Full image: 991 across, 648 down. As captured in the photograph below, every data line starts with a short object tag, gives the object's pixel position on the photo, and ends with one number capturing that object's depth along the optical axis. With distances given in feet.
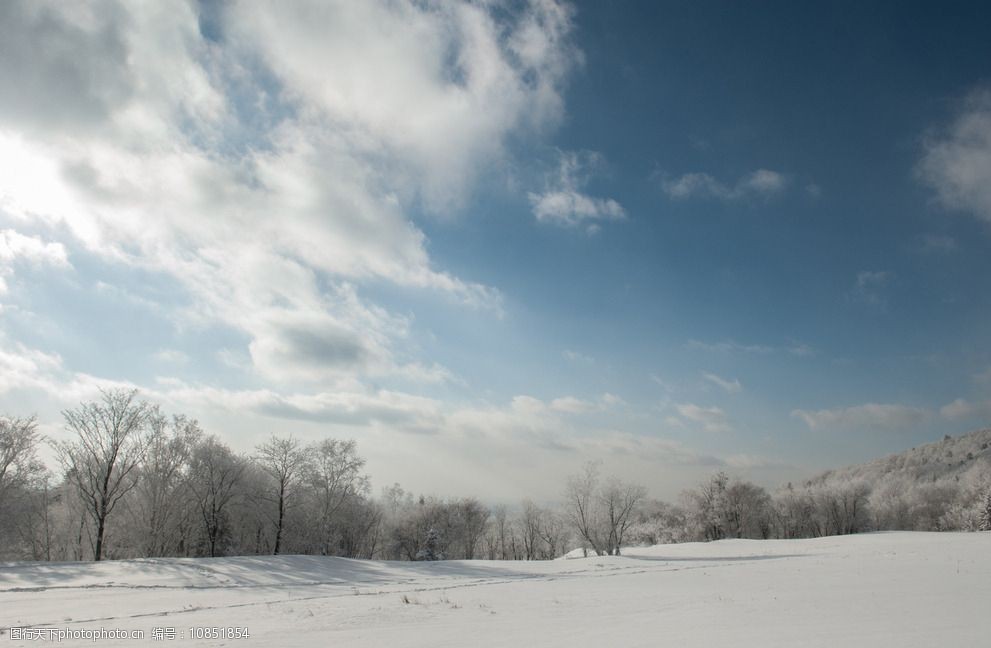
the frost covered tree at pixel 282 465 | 151.53
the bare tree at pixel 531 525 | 278.46
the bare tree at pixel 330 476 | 162.81
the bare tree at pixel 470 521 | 246.04
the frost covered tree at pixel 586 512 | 184.75
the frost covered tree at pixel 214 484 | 149.38
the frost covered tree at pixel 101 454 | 107.96
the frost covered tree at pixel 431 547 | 209.67
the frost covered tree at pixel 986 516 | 213.46
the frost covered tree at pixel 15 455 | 117.19
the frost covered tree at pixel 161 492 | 130.11
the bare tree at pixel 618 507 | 181.01
